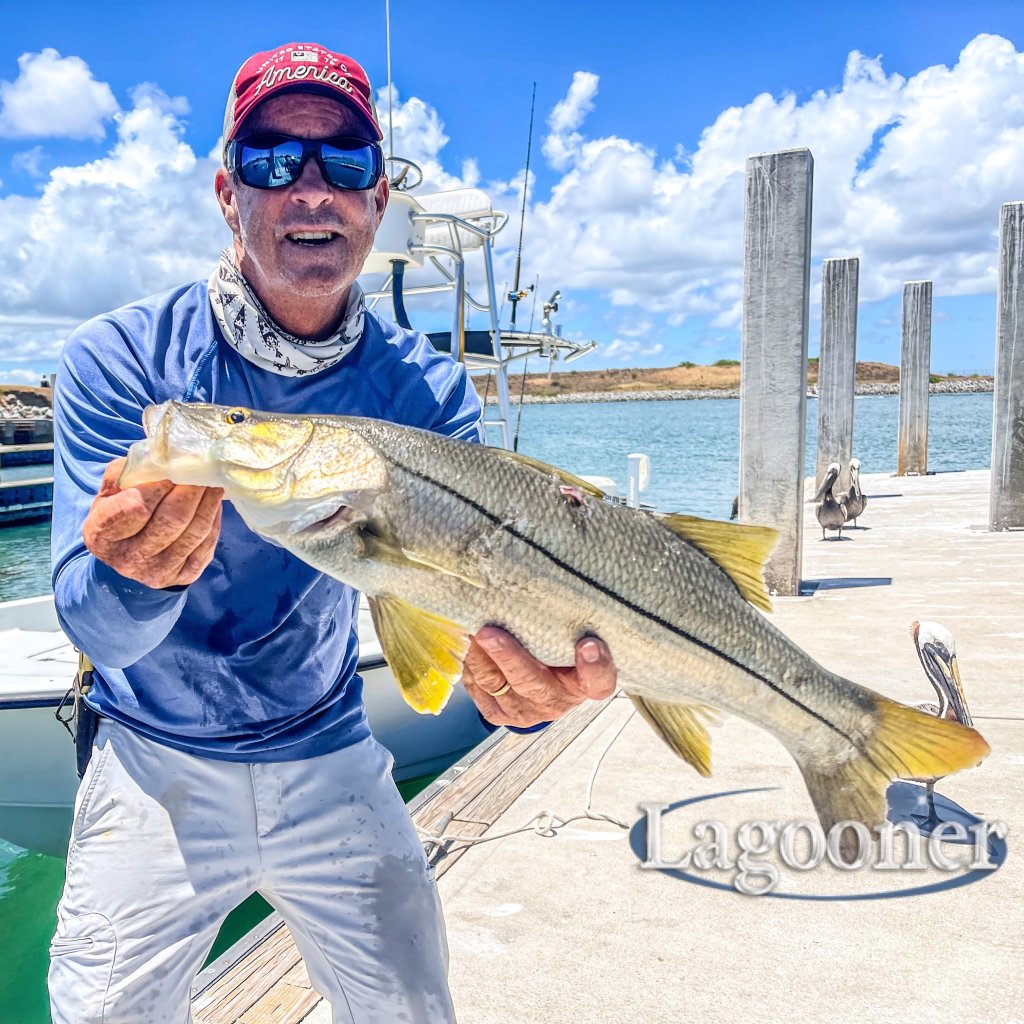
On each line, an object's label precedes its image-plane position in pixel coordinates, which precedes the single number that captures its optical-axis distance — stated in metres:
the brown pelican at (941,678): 4.29
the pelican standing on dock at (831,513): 12.48
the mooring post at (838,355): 17.12
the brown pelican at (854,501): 13.55
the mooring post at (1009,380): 12.12
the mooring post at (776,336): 8.32
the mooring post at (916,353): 20.62
